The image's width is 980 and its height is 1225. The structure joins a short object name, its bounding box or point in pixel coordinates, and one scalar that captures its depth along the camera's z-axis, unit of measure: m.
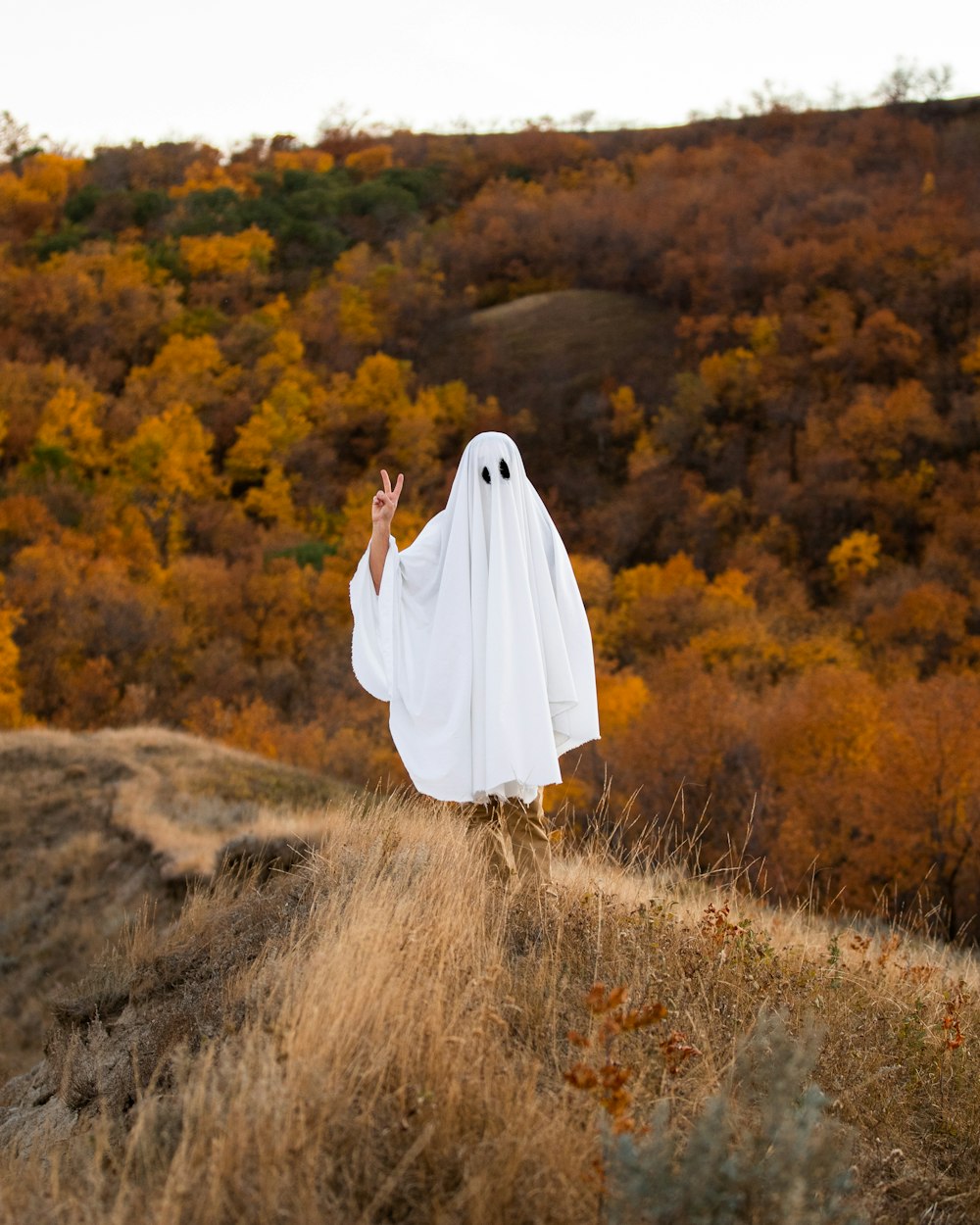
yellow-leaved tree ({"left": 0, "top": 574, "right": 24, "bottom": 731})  39.86
